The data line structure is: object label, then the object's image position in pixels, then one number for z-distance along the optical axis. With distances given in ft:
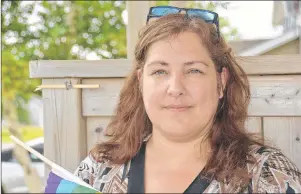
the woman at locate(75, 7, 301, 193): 5.44
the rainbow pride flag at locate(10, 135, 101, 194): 5.38
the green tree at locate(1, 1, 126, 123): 15.58
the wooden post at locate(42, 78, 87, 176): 7.62
